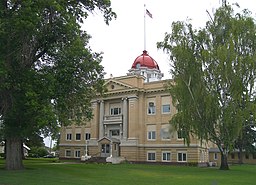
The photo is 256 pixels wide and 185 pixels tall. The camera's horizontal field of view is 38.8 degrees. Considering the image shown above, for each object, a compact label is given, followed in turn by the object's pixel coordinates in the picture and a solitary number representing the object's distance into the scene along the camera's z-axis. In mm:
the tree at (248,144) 72125
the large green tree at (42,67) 22781
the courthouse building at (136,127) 54219
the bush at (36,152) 80294
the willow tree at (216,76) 34031
